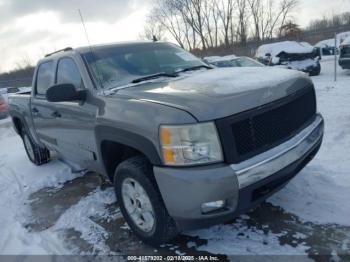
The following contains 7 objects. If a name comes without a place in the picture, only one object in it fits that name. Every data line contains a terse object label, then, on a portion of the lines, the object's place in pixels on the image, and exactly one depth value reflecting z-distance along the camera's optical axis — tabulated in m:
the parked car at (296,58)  14.16
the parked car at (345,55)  12.07
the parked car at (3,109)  14.32
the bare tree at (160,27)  46.53
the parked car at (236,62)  11.31
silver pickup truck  2.29
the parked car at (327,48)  26.02
